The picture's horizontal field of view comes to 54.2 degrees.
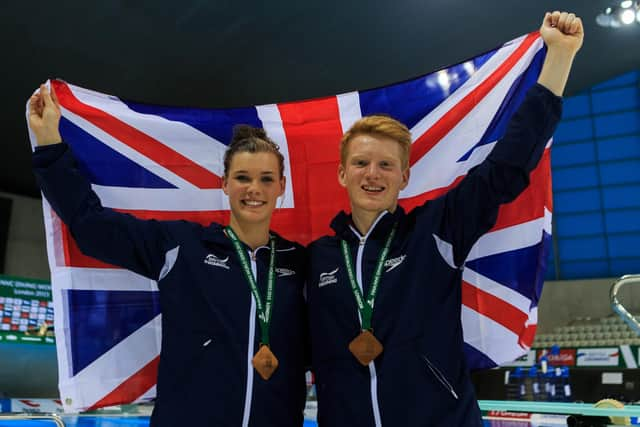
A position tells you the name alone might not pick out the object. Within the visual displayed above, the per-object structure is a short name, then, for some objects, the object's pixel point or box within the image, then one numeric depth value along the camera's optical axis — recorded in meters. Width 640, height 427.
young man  1.88
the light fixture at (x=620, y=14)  12.80
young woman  2.01
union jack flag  2.53
